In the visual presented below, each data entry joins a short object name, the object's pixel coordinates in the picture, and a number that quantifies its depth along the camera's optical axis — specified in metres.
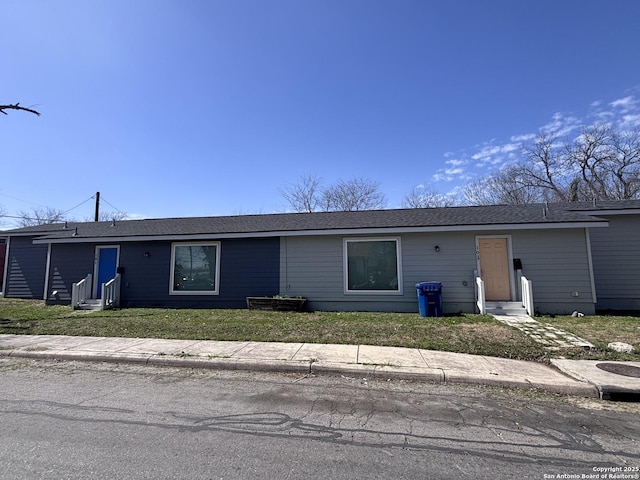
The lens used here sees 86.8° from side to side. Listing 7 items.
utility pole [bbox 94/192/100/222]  27.28
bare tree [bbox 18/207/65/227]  33.97
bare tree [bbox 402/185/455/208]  31.03
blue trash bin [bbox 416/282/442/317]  9.90
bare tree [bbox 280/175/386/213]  32.03
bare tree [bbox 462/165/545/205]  28.30
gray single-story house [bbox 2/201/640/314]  10.48
